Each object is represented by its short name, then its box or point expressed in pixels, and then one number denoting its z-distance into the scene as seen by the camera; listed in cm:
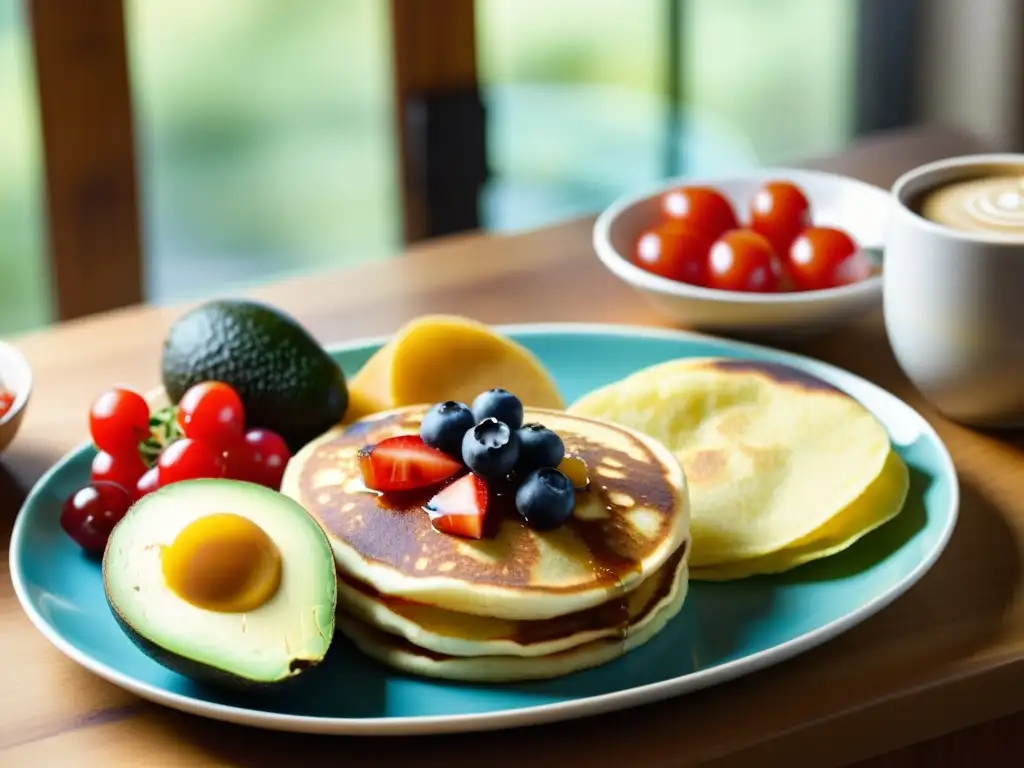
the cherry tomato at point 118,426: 79
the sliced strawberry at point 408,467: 73
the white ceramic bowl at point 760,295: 87
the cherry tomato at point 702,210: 94
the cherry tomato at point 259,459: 78
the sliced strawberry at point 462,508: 71
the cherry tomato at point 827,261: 90
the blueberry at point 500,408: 74
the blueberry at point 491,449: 72
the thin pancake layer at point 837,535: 74
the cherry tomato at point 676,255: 91
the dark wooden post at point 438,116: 138
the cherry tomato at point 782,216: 94
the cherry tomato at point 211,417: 78
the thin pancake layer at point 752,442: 75
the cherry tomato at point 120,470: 79
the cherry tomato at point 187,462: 77
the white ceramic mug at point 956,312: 80
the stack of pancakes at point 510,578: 69
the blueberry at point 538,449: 72
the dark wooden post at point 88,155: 120
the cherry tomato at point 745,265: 90
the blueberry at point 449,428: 73
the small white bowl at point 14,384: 80
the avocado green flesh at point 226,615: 67
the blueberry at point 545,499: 71
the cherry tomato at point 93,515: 75
